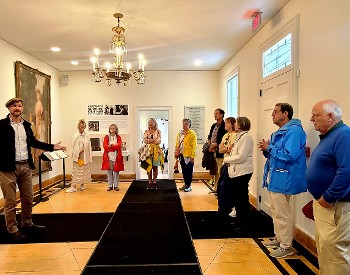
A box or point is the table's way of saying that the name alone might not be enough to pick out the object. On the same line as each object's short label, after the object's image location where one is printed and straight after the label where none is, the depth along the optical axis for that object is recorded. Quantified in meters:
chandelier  3.95
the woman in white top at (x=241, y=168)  3.70
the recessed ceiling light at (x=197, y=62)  6.71
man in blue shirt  1.92
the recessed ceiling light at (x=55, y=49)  5.62
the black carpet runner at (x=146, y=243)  2.75
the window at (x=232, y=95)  6.48
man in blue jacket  2.80
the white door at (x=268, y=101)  3.58
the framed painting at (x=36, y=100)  5.55
